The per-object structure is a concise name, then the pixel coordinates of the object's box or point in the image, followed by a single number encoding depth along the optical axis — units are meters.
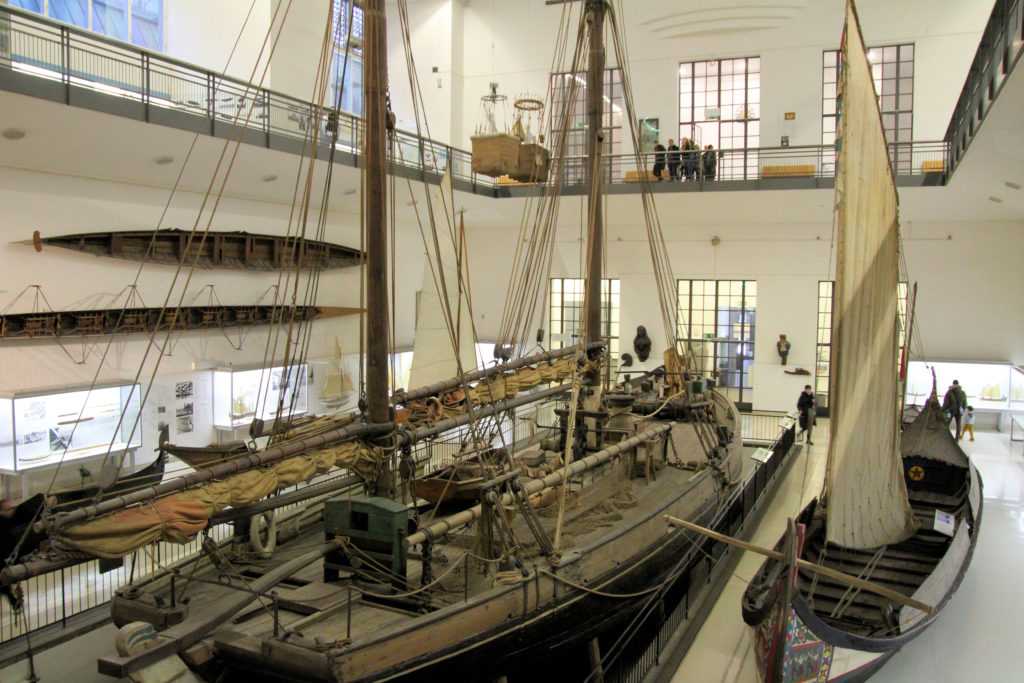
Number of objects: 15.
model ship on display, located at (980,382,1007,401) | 15.16
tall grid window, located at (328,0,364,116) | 16.19
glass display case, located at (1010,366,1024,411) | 14.37
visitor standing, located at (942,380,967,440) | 13.40
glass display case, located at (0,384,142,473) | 7.73
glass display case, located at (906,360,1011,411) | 15.11
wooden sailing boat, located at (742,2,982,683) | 5.15
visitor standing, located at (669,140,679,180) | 16.87
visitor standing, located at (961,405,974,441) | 14.41
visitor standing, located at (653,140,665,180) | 16.68
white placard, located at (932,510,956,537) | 7.03
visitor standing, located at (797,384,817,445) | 13.81
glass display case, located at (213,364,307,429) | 10.41
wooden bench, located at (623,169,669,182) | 16.42
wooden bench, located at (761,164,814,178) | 15.99
